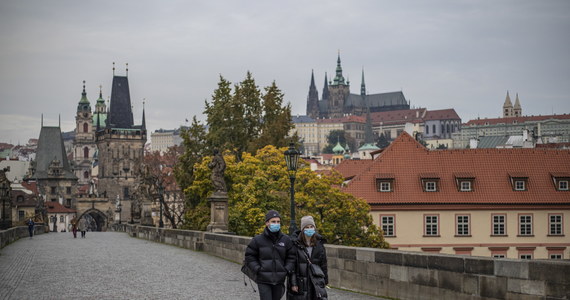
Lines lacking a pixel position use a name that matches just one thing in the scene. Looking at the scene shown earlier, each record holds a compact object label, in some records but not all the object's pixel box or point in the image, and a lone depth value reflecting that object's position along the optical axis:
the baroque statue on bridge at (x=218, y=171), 27.44
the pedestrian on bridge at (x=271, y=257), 9.57
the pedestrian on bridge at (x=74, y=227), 47.97
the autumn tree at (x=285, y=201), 39.84
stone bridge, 10.94
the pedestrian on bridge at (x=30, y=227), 44.32
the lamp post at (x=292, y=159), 21.23
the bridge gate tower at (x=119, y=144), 144.25
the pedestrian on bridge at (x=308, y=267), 9.38
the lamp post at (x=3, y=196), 36.86
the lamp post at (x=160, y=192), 44.81
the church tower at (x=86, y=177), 198.12
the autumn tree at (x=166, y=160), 96.87
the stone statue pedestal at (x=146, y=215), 48.28
